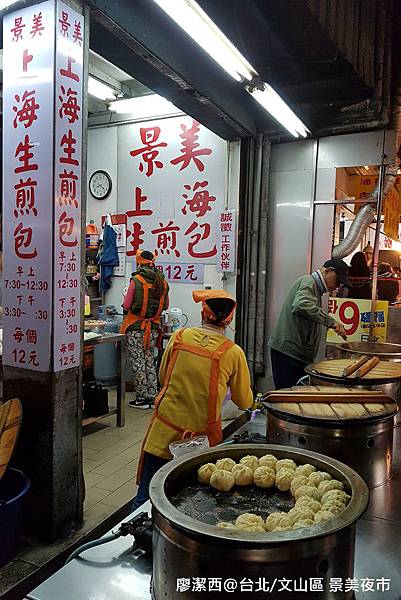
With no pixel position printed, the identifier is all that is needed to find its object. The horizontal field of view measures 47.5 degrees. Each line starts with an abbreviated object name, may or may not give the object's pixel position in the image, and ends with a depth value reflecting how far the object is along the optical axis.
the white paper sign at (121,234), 7.64
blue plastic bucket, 2.91
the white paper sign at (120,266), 7.73
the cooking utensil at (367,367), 2.64
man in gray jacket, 4.71
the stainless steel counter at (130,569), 1.38
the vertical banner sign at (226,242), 6.48
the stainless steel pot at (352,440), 1.89
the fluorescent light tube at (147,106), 6.90
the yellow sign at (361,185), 7.22
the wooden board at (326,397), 2.17
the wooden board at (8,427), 2.95
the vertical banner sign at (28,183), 3.08
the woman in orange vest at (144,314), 6.40
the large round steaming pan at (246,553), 1.05
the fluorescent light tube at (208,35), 3.09
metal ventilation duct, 5.76
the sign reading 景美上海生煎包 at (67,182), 3.07
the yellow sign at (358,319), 5.36
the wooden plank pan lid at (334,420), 1.88
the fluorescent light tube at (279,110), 4.43
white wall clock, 7.84
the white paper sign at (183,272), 7.02
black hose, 1.56
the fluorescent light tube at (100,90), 6.48
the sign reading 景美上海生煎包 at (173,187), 6.83
